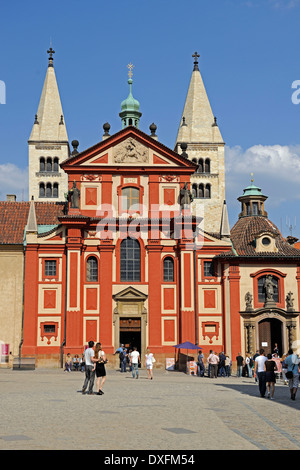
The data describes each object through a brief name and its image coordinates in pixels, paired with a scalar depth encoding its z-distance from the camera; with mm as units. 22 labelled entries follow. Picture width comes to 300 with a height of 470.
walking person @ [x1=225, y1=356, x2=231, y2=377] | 38875
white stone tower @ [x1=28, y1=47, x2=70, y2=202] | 69625
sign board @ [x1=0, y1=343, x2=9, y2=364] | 43500
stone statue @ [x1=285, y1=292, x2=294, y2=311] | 44531
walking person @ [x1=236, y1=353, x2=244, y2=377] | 38375
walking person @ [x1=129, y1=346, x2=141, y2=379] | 31964
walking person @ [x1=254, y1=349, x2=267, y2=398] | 22386
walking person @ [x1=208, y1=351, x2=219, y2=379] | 34219
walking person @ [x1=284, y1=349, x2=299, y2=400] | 21359
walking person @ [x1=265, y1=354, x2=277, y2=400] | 21844
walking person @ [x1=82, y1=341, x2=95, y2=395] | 21562
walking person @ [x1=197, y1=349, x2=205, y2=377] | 36612
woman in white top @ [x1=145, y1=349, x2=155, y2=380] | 32031
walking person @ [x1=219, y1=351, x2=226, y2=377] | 37156
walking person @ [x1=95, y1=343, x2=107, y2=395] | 21547
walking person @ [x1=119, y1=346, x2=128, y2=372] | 37812
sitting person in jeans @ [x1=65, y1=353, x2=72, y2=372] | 39281
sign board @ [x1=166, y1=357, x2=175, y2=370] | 41656
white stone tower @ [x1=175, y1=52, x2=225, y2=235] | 70000
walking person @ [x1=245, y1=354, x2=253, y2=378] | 38094
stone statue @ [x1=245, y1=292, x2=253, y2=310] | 43972
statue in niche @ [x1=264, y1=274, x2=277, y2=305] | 44428
